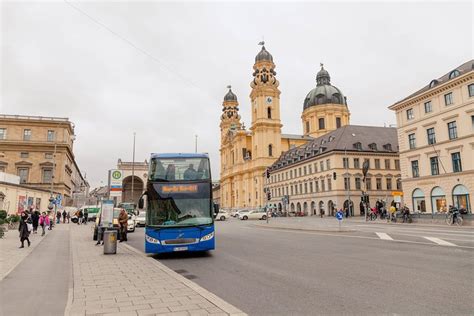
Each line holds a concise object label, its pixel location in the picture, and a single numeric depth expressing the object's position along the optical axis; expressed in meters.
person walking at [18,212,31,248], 17.03
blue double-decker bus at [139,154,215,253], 13.25
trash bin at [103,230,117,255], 14.30
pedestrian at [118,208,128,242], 19.25
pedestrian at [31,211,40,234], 25.45
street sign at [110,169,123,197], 20.23
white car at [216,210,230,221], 57.21
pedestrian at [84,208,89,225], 47.74
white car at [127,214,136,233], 31.04
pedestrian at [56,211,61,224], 49.04
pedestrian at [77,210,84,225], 47.27
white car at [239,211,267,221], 59.47
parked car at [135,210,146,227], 40.12
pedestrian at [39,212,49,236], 25.20
